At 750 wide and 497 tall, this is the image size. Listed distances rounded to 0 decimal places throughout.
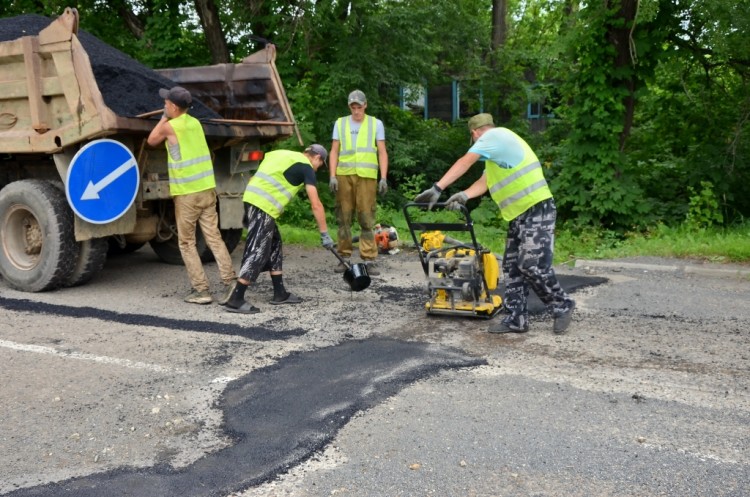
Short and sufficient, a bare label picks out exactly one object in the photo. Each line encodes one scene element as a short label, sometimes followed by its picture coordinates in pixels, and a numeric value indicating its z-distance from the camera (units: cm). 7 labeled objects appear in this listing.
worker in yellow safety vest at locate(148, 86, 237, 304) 626
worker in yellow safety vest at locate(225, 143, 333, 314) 629
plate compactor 580
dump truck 644
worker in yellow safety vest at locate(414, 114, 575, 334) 536
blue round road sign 639
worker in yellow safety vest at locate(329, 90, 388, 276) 784
